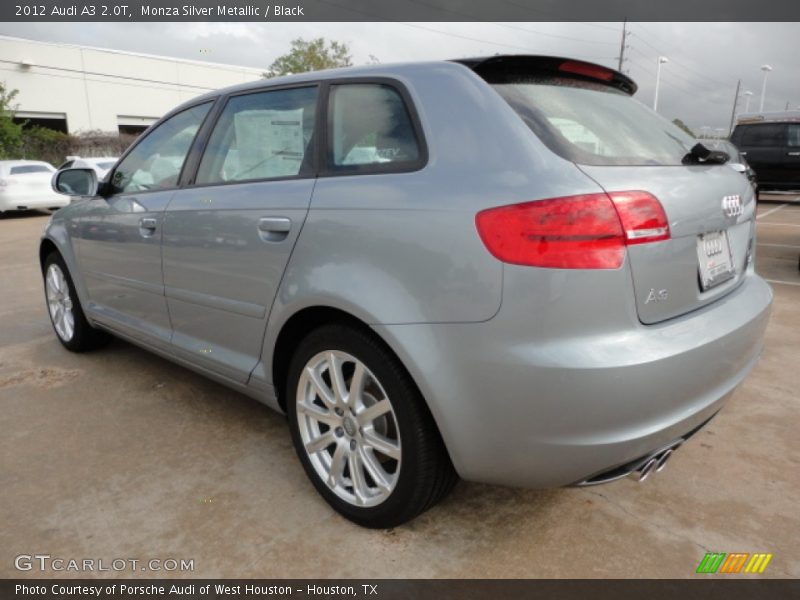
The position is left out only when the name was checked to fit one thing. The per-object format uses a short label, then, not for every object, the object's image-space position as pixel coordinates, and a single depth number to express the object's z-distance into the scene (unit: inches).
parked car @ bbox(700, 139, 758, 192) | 320.8
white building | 1314.0
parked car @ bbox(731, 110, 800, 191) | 494.3
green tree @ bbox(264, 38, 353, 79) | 1473.9
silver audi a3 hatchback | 65.1
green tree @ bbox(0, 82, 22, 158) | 933.2
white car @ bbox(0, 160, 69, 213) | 532.4
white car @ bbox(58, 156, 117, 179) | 530.1
